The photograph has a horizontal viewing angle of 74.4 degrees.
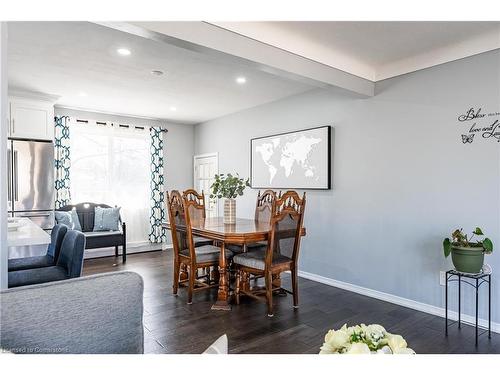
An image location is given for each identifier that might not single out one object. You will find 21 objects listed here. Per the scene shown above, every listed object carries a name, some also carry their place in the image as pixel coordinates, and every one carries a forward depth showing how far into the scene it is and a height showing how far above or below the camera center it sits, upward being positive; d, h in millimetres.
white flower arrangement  840 -410
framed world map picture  4215 +343
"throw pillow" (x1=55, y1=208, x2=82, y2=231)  4871 -524
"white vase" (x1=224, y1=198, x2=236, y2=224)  3918 -312
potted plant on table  3822 -92
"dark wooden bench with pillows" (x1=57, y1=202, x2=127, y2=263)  5113 -784
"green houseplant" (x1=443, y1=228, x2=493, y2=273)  2619 -542
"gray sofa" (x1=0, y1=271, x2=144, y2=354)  914 -399
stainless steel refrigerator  4340 +38
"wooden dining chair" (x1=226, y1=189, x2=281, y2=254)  3850 -375
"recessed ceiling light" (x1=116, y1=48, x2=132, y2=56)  3119 +1275
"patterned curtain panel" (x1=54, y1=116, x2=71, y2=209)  5305 +402
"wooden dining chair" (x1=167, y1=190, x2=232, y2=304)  3338 -725
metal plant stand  2680 -843
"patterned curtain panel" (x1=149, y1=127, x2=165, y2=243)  6262 -40
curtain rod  5607 +1063
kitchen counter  2236 -394
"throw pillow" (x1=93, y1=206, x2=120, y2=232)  5426 -581
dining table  3014 -477
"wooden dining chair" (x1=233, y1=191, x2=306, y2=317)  3084 -689
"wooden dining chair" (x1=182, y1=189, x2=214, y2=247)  4002 -399
